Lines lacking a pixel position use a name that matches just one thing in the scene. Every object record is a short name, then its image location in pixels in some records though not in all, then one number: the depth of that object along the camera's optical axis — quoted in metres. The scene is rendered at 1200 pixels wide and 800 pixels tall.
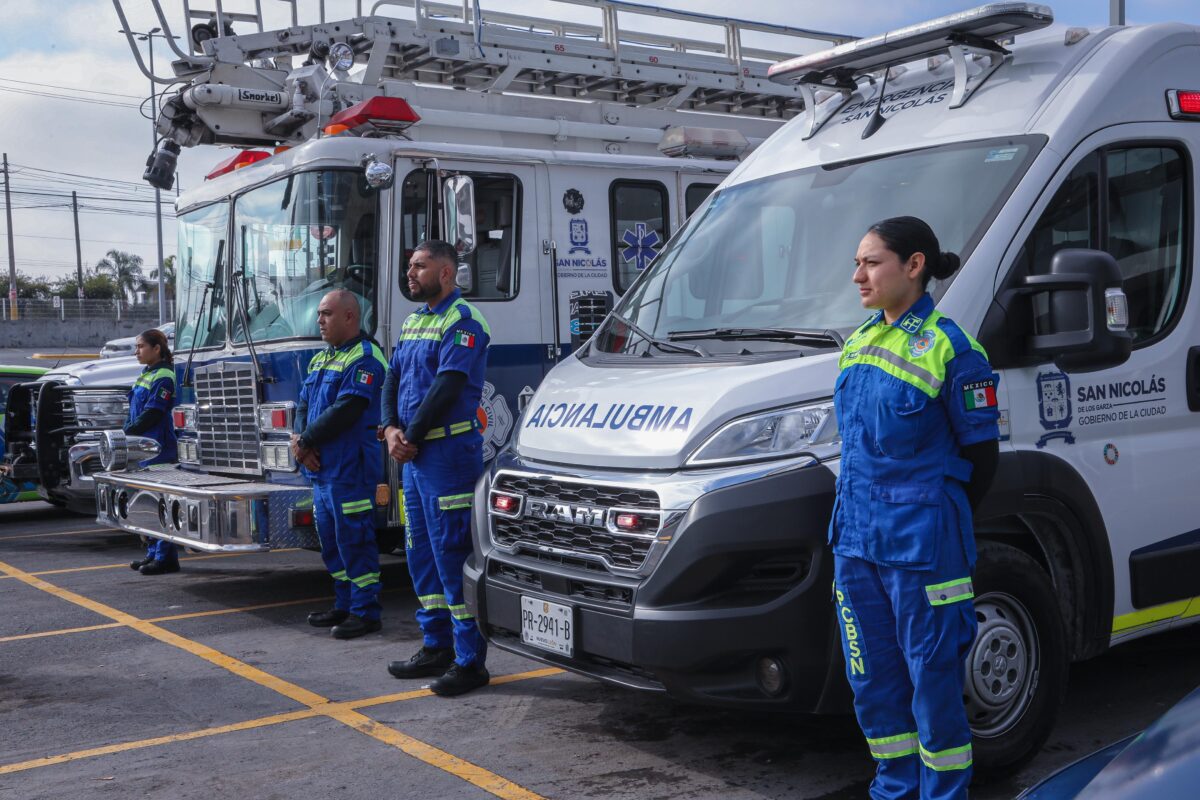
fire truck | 7.35
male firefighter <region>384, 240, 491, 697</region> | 5.60
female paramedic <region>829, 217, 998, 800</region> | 3.61
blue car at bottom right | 2.17
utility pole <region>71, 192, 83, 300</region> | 68.31
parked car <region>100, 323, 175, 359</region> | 22.20
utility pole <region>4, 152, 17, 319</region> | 59.94
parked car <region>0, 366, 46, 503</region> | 11.46
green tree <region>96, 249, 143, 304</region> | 81.12
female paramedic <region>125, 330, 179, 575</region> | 9.20
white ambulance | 4.04
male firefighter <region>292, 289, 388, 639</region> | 6.72
